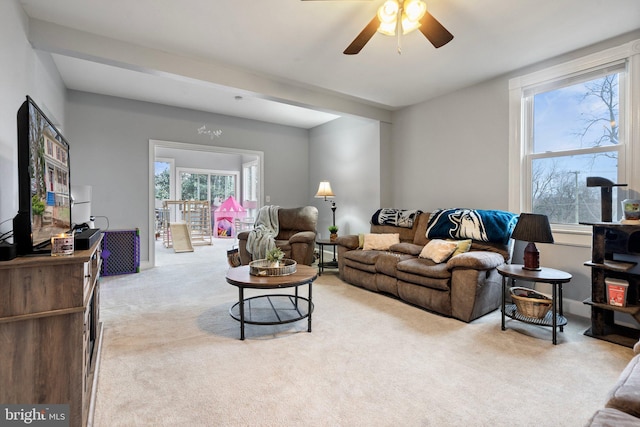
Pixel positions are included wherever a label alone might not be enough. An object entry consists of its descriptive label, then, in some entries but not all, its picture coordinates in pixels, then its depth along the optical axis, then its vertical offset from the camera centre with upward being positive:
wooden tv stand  1.24 -0.51
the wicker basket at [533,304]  2.55 -0.78
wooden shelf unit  2.46 -0.53
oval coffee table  2.45 -0.94
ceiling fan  2.04 +1.33
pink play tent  9.23 -0.15
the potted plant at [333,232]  4.71 -0.34
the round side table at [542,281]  2.41 -0.58
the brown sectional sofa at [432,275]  2.78 -0.66
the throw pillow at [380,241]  4.04 -0.40
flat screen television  1.32 +0.13
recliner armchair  4.69 -0.39
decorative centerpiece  2.69 -0.50
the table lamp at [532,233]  2.55 -0.19
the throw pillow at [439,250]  3.19 -0.42
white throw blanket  4.63 -0.35
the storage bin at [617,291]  2.41 -0.64
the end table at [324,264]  4.58 -0.81
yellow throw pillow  3.23 -0.38
